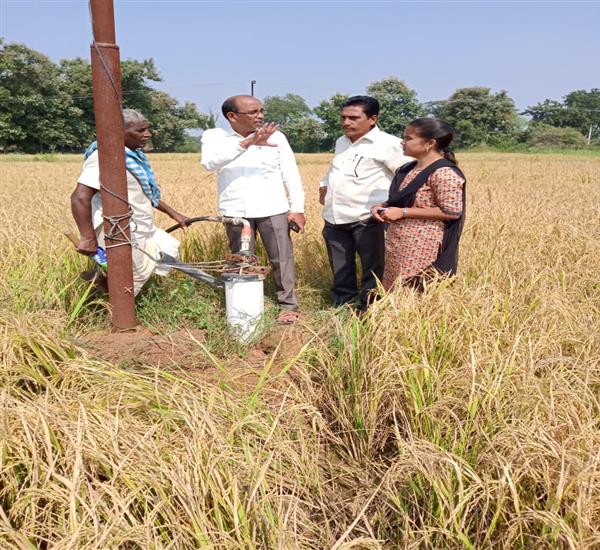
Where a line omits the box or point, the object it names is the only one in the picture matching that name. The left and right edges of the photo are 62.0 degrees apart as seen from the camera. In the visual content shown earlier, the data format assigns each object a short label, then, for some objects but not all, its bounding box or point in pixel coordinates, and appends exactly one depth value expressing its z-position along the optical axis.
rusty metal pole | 2.56
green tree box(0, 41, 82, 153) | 36.44
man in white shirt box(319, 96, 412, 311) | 3.37
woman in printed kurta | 2.80
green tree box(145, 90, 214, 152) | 47.31
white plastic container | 3.09
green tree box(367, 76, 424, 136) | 57.53
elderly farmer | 2.93
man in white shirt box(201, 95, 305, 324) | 3.32
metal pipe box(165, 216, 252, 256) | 3.27
